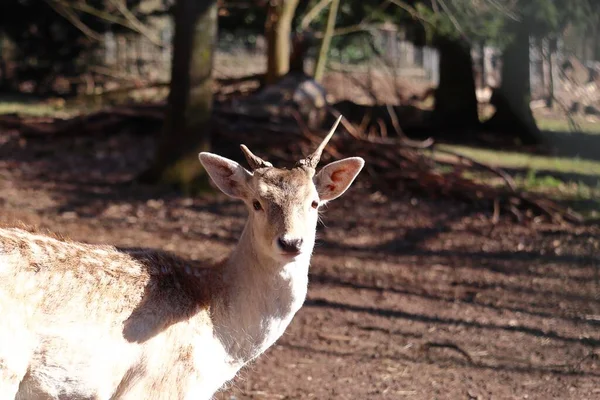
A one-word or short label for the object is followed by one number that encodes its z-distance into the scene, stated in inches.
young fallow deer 151.6
